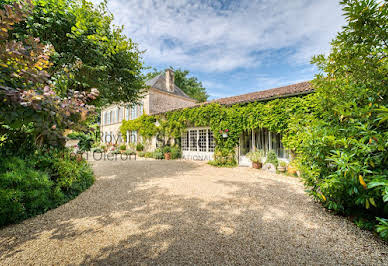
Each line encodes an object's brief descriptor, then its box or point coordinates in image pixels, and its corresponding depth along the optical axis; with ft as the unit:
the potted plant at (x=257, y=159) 26.21
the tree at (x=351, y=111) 7.25
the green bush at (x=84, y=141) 48.14
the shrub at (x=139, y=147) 46.55
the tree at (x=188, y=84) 103.04
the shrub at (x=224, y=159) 28.73
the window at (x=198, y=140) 33.94
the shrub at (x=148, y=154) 41.14
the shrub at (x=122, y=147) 51.48
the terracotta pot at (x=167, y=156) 37.63
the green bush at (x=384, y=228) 5.46
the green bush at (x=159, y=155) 38.51
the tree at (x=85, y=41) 13.58
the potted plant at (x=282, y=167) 23.22
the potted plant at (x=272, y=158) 24.49
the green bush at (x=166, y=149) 38.87
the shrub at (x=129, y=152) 46.29
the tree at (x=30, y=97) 4.69
